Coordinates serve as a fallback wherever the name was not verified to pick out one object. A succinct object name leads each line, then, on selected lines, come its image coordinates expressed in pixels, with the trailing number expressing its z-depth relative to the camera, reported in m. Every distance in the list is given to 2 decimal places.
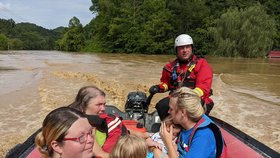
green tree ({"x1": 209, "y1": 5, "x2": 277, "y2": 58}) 20.66
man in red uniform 2.84
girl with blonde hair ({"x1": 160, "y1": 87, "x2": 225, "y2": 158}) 1.64
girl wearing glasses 1.23
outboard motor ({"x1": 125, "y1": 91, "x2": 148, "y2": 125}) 3.29
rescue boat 1.98
